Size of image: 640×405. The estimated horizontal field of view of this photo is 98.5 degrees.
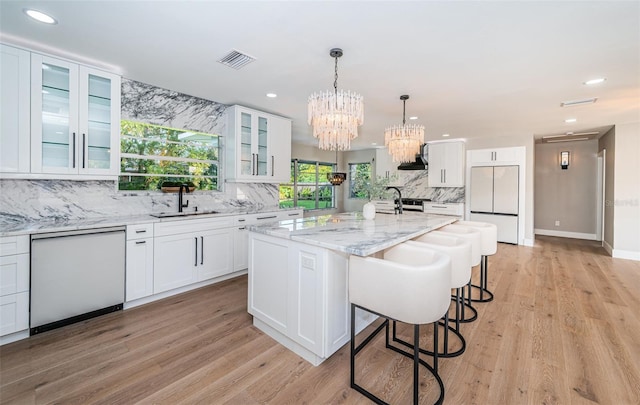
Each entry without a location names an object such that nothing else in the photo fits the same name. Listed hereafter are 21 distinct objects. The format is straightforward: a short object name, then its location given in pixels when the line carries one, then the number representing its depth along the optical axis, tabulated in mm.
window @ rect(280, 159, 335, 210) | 7605
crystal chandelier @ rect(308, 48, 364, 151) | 2375
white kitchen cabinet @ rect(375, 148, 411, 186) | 7535
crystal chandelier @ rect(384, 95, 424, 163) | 3385
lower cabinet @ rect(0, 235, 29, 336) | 2117
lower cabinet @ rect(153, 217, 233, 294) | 3000
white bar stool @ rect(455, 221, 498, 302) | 3029
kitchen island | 1898
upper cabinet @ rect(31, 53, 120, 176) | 2473
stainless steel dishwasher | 2275
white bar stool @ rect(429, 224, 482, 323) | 2621
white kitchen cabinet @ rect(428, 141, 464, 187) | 6566
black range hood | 6973
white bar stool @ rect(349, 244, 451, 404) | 1527
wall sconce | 6719
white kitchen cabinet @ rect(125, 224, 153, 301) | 2766
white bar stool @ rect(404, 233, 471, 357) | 2053
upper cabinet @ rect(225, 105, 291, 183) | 4023
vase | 3080
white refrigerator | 6016
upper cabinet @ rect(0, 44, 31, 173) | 2303
